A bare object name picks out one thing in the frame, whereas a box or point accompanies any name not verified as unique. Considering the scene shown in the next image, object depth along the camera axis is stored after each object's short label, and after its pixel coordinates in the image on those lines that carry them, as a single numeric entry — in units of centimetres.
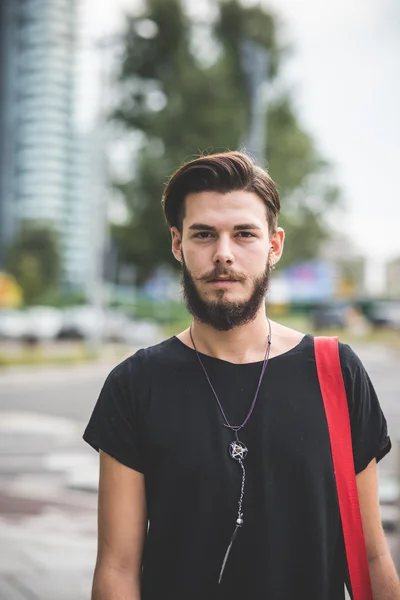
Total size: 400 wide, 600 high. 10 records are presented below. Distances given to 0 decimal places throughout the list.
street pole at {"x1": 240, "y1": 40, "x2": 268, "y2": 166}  1346
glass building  12825
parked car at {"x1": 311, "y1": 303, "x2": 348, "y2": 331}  4306
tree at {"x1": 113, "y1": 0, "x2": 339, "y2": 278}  3166
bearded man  176
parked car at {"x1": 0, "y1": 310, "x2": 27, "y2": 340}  3756
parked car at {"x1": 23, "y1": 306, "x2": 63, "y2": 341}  3693
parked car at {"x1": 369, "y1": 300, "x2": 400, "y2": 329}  4888
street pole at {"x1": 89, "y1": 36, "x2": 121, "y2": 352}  2509
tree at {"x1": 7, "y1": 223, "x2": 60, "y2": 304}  6575
